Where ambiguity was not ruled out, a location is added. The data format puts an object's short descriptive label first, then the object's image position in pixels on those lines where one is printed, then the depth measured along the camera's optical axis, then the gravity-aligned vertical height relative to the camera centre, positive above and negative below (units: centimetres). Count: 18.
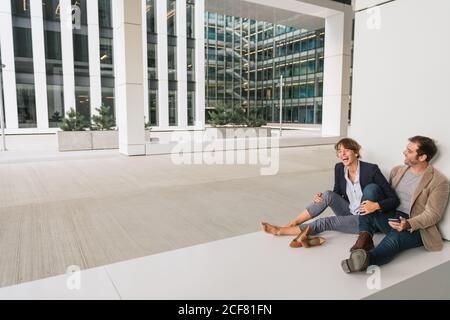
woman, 396 -89
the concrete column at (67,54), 2862 +519
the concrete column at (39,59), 2748 +461
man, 359 -99
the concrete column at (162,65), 3225 +487
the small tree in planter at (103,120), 1574 +0
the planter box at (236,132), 1970 -66
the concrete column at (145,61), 3139 +512
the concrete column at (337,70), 1888 +261
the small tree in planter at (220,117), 2028 +16
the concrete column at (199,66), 3403 +506
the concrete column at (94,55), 2958 +531
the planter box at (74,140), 1452 -83
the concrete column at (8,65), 2647 +403
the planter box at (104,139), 1534 -82
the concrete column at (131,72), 1340 +177
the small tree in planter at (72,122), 1492 -9
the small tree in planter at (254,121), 2064 -7
